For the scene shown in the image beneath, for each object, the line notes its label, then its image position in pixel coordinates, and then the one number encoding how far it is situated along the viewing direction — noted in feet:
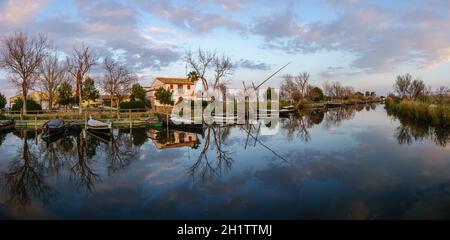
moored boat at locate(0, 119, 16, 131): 84.46
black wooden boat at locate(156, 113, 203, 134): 81.51
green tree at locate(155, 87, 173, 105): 153.79
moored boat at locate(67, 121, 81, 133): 84.23
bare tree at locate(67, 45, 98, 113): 122.62
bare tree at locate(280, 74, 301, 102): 222.48
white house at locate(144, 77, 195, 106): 200.03
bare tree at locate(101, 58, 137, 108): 133.18
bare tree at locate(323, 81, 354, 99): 302.45
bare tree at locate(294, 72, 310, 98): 231.91
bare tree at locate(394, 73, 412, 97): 184.65
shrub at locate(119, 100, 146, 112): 119.19
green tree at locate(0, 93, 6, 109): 138.31
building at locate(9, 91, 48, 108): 161.52
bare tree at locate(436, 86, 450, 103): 126.29
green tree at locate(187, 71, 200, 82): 146.10
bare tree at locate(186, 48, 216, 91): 143.71
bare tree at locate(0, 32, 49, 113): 111.55
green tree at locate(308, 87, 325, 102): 236.84
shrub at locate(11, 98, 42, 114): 109.29
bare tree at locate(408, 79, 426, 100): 175.11
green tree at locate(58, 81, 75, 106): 140.26
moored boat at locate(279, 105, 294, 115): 146.47
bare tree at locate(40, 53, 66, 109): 140.37
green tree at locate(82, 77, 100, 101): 144.56
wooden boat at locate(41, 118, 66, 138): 71.67
